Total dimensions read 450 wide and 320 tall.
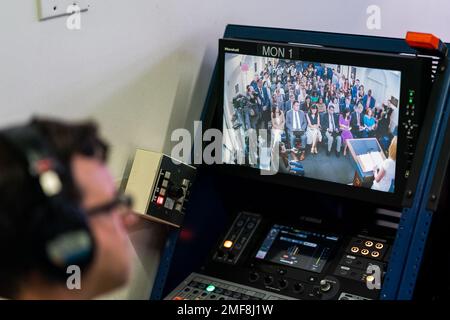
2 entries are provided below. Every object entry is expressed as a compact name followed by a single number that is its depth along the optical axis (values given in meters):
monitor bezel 2.14
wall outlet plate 1.97
